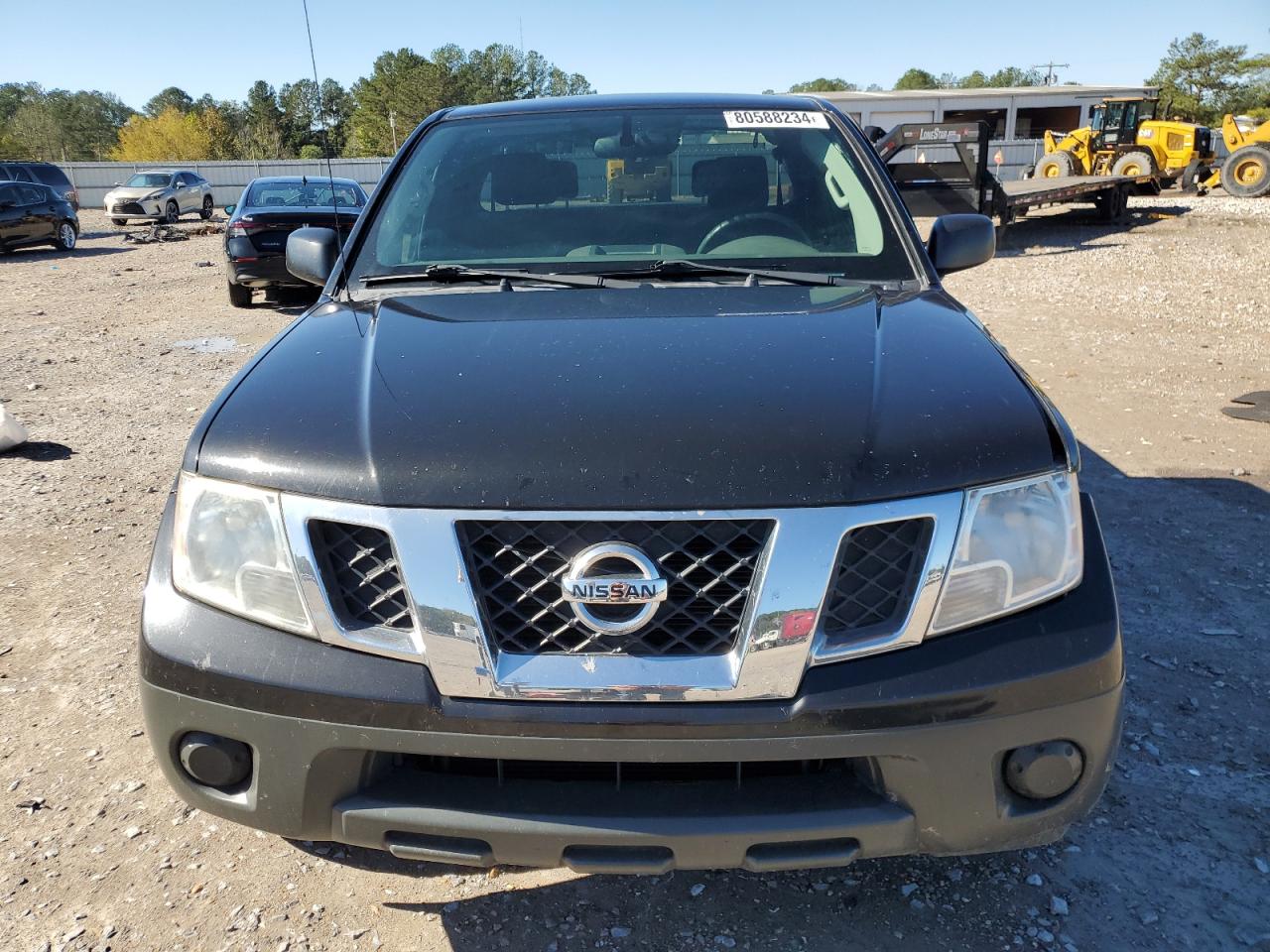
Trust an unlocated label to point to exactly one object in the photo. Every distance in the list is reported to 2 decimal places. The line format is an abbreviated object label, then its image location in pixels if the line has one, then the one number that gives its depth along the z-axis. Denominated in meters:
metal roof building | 48.88
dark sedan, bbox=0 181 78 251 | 19.75
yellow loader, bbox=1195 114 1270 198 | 21.77
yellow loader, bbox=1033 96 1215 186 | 22.23
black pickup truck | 1.66
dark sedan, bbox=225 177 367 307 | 11.25
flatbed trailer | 13.74
